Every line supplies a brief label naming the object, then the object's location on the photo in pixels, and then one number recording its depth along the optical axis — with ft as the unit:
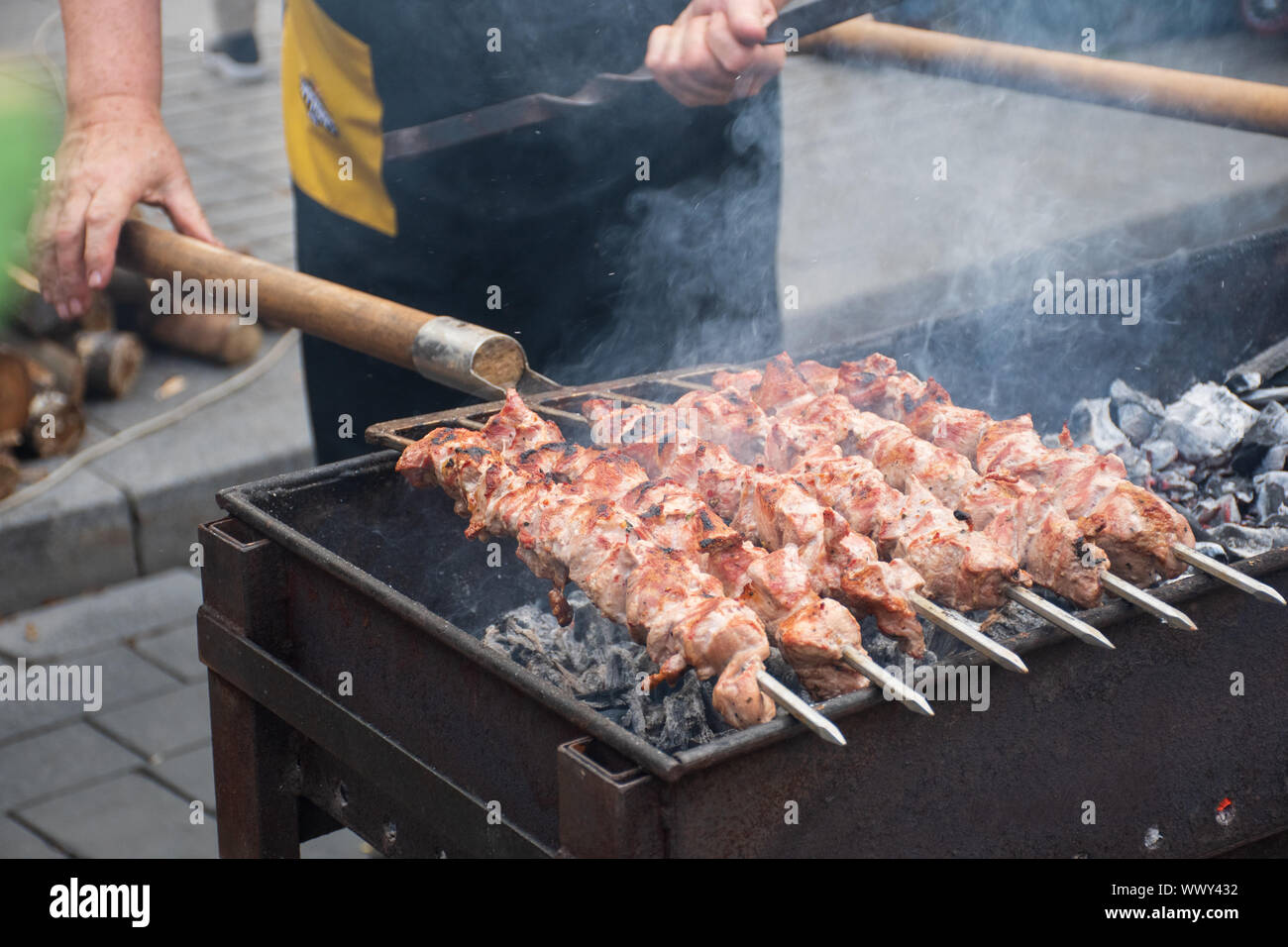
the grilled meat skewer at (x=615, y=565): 6.45
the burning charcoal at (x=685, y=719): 6.95
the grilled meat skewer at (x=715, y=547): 6.47
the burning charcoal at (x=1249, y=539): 8.78
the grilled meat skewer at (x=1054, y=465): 7.18
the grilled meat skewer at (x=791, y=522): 6.98
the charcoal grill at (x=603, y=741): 5.87
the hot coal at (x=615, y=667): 7.09
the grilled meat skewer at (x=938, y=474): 7.06
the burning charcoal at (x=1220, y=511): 9.37
